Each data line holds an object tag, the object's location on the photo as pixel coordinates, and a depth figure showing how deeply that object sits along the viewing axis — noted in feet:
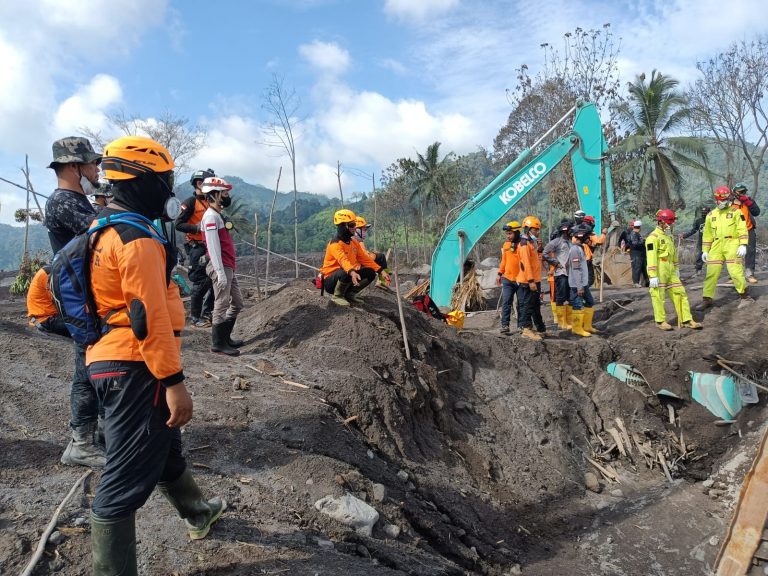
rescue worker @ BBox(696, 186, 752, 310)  29.17
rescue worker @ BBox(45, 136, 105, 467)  11.28
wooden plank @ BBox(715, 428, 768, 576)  9.14
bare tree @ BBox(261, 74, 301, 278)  48.83
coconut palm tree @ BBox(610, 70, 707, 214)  72.84
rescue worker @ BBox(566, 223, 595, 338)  29.65
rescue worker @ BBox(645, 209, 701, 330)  28.48
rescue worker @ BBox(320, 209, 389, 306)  23.00
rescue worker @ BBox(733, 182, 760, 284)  30.09
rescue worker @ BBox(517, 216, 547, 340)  28.81
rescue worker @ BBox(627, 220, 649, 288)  43.75
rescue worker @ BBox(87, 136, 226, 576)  7.36
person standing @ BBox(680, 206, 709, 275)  39.40
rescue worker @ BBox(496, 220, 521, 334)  29.12
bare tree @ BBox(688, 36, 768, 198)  74.95
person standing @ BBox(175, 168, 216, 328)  21.48
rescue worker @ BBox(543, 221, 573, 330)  30.19
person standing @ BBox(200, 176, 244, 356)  19.16
